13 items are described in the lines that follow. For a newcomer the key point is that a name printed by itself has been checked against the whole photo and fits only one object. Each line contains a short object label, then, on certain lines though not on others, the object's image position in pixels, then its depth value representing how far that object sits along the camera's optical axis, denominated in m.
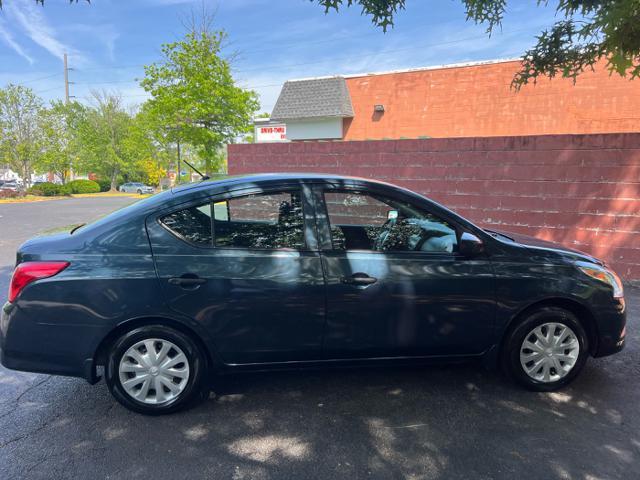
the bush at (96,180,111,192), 44.67
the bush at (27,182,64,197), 29.09
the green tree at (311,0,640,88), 4.46
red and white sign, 24.38
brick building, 13.72
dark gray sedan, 2.86
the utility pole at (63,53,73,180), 47.50
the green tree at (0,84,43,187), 27.56
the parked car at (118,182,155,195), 46.83
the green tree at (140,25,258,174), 17.89
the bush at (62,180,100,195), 31.66
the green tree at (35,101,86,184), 29.02
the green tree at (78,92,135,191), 43.06
